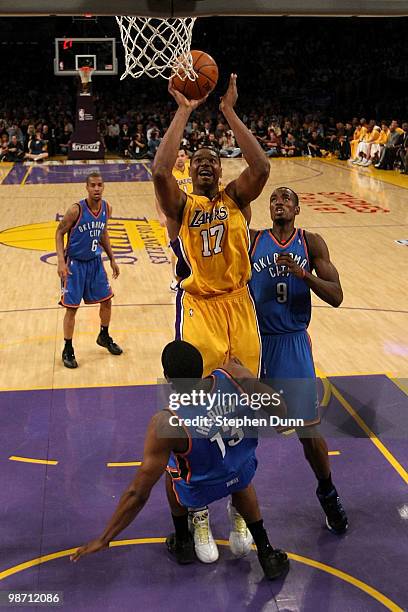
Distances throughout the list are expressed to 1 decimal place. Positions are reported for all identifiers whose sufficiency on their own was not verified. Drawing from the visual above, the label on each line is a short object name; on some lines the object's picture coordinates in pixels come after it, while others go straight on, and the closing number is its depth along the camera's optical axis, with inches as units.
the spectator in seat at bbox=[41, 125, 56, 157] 881.6
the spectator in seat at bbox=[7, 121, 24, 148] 862.5
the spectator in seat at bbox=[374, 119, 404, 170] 735.7
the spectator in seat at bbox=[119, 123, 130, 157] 909.5
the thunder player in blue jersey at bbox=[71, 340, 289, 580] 122.4
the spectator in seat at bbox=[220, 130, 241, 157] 894.4
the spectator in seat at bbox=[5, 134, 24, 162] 847.1
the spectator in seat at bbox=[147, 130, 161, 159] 874.1
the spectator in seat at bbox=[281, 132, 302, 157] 913.5
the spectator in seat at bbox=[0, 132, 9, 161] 847.7
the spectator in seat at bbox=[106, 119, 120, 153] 948.6
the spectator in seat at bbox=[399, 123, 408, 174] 709.9
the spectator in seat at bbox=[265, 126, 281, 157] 910.4
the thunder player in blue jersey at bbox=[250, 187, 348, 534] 160.1
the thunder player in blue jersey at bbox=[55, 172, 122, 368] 249.3
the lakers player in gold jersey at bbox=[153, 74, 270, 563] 143.3
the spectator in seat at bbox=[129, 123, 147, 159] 890.1
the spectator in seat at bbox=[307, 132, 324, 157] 910.4
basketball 153.9
